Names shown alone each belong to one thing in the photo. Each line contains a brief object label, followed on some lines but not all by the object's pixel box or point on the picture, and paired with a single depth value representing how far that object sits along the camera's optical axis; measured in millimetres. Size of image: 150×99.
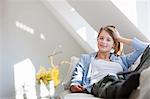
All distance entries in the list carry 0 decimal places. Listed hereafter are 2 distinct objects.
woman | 2055
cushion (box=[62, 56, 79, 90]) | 2107
